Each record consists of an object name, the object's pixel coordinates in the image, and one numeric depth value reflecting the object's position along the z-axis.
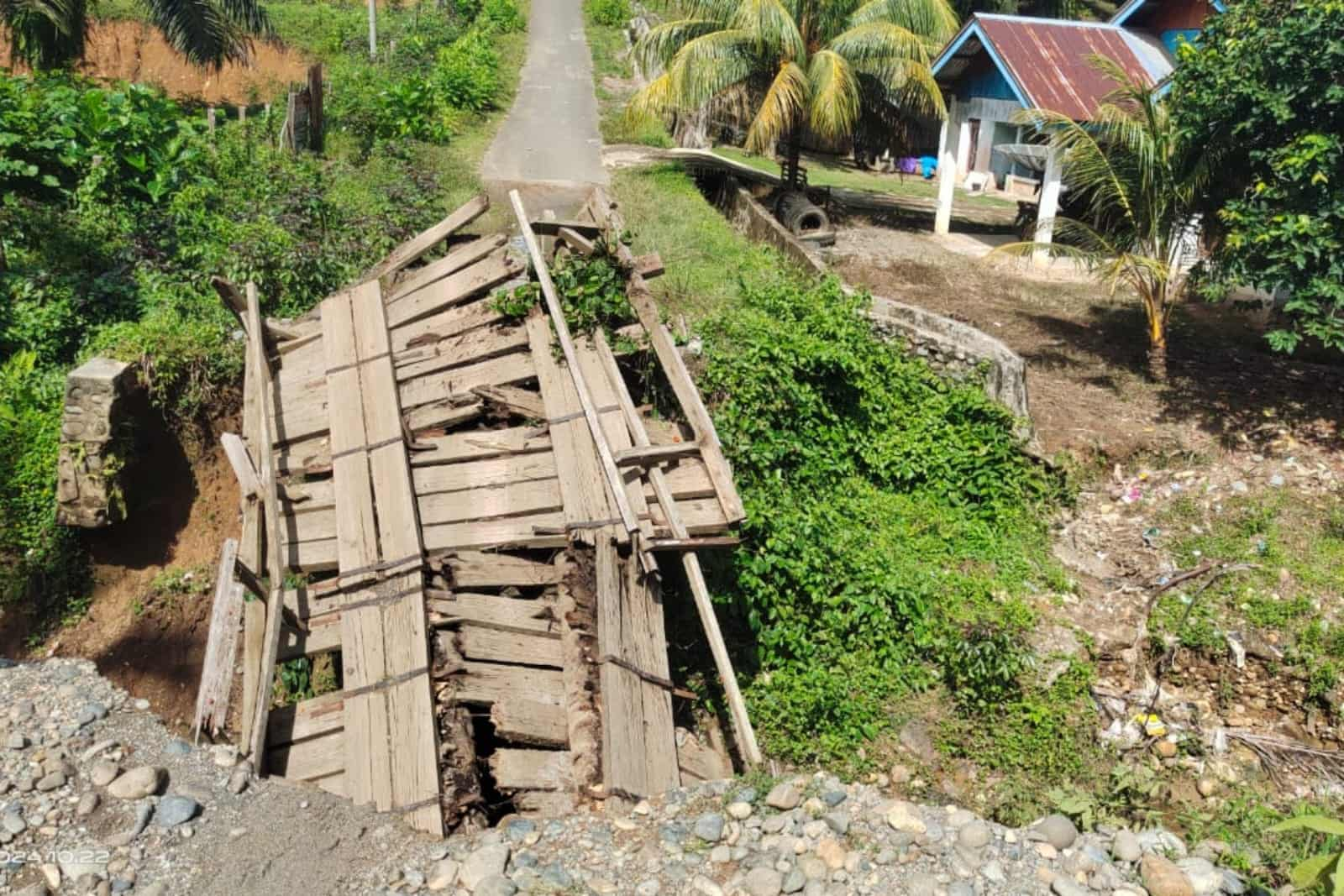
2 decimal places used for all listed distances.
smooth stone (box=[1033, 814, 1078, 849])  4.93
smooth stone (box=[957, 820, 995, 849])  4.80
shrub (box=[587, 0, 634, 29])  30.66
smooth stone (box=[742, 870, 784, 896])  4.49
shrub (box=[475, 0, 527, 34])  27.77
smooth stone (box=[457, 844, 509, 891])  4.43
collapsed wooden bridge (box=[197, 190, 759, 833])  5.26
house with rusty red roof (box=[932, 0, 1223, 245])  14.13
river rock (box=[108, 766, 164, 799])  4.67
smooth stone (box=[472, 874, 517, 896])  4.32
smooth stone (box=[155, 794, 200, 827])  4.58
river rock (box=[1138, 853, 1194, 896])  4.54
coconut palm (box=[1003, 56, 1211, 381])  9.49
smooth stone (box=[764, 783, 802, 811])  5.09
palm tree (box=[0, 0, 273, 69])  13.90
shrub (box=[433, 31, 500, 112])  19.89
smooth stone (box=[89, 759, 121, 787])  4.73
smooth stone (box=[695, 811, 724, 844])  4.85
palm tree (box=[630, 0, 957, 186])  14.20
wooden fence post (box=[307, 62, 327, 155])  15.82
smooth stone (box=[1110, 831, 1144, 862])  4.86
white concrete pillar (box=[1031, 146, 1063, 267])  13.45
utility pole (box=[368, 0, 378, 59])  22.59
